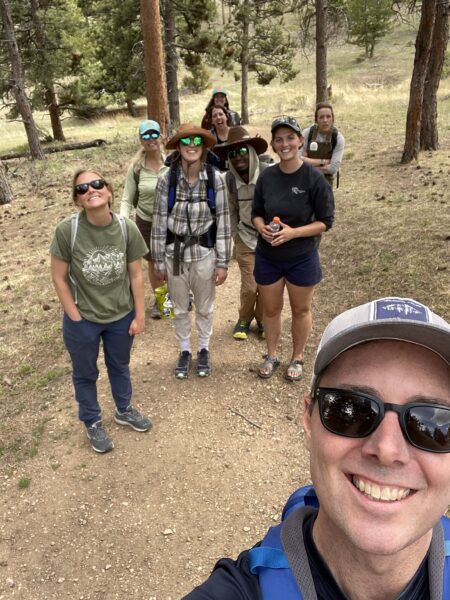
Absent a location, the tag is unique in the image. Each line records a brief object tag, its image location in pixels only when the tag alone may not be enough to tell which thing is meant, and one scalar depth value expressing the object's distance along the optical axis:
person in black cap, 3.71
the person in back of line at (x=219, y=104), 6.34
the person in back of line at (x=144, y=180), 4.96
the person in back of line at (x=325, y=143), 6.32
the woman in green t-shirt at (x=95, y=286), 3.15
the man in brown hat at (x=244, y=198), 4.39
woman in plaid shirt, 3.91
